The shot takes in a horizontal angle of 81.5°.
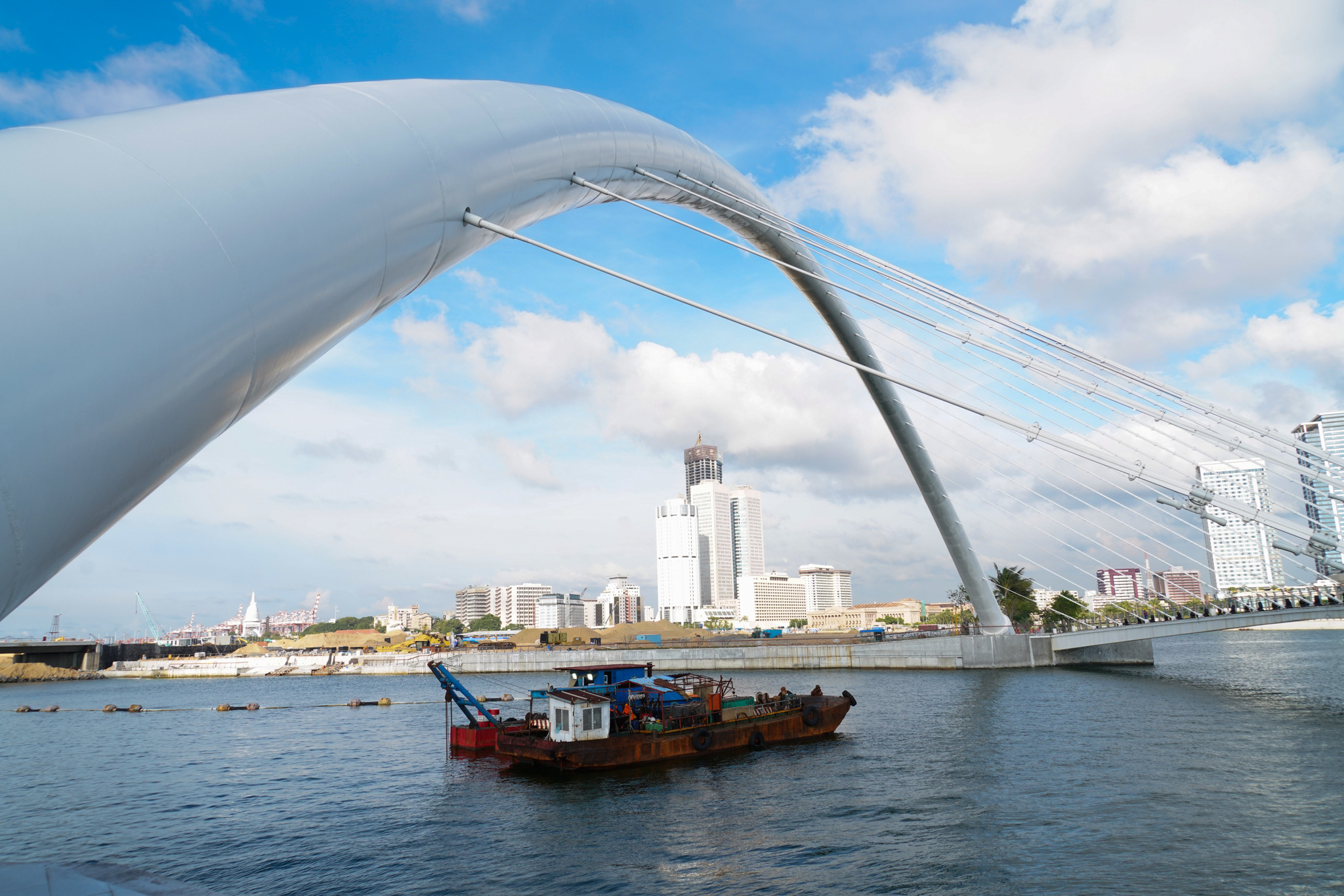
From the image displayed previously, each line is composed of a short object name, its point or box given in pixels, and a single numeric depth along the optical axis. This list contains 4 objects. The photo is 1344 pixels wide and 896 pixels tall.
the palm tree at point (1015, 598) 82.88
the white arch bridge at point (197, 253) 3.04
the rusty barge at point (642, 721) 28.78
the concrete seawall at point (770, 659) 57.78
